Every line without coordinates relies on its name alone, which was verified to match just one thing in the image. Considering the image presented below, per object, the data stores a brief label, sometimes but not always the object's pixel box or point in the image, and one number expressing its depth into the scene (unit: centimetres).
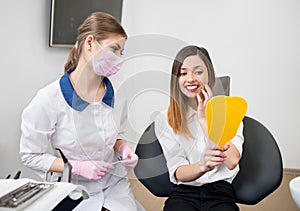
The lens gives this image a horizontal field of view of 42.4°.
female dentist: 128
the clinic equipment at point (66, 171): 118
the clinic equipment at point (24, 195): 69
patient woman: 130
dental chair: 148
